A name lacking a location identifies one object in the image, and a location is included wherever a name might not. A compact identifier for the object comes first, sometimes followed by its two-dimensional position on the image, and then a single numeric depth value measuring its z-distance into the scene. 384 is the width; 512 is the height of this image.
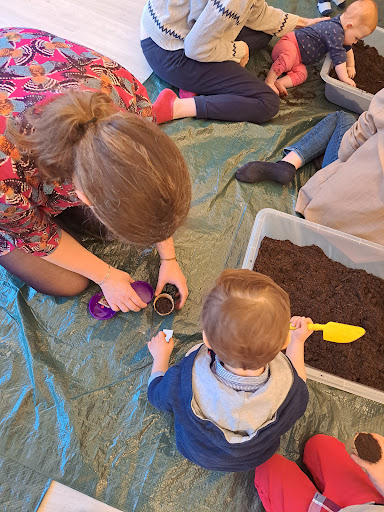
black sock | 1.47
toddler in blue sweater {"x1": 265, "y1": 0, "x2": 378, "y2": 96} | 1.71
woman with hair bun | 0.70
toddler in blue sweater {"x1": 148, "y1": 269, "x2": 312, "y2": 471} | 0.75
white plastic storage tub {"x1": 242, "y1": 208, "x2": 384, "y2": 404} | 1.27
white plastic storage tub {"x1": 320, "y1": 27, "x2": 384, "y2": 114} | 1.66
